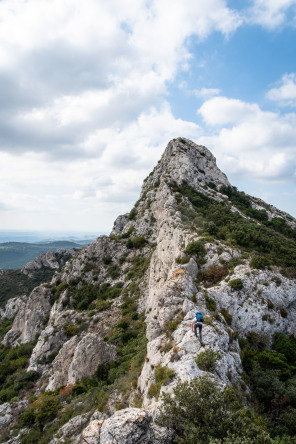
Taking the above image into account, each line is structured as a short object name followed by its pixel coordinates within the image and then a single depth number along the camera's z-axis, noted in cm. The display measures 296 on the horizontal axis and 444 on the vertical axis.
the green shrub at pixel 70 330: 3316
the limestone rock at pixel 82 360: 2238
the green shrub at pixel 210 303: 1594
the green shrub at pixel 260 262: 2047
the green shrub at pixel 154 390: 1038
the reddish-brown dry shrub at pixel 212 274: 2056
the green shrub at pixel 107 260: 4888
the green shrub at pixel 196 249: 2312
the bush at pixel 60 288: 4694
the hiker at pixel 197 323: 1228
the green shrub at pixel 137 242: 4828
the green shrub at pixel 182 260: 2232
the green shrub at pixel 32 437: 1599
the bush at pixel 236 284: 1852
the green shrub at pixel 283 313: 1833
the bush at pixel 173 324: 1399
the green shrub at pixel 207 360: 1065
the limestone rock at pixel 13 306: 6424
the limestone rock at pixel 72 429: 1354
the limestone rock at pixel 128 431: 682
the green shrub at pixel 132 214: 5846
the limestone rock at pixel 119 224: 6758
